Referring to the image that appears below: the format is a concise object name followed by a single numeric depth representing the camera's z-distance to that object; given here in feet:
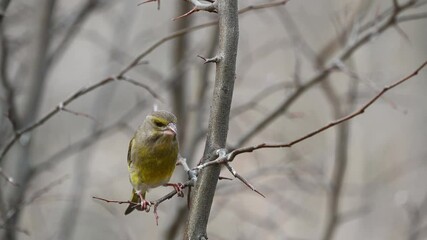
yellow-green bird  21.24
